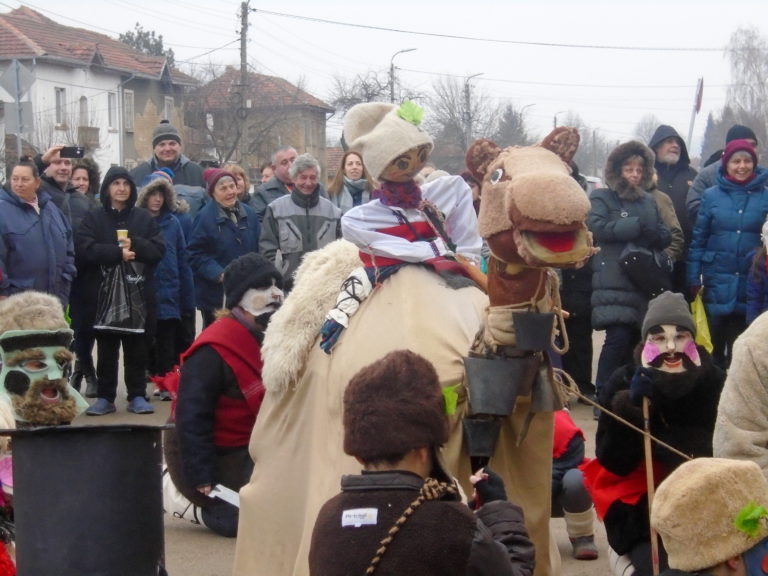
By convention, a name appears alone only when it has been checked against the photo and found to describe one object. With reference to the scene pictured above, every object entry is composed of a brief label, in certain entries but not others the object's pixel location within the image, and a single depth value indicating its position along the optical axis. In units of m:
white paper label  3.10
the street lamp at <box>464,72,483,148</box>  38.56
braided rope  3.08
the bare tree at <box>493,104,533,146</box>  40.66
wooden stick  4.61
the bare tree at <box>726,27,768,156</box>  63.91
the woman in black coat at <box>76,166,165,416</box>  8.97
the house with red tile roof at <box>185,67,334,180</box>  45.22
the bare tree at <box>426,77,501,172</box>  38.16
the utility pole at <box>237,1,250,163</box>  35.06
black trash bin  4.29
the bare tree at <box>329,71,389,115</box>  35.47
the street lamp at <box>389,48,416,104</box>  36.33
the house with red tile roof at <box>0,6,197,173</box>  43.16
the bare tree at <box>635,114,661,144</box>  84.75
